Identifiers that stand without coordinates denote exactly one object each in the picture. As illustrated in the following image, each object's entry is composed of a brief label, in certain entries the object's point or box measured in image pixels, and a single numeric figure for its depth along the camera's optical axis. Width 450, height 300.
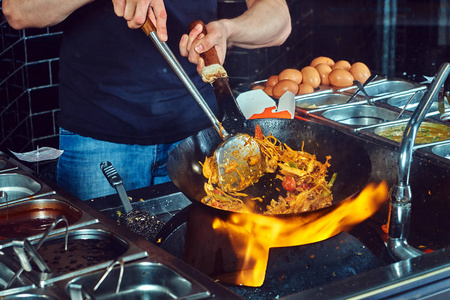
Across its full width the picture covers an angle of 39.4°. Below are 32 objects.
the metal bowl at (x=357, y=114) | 2.78
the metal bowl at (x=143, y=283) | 1.26
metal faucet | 1.50
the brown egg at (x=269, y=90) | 3.15
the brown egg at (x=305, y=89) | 3.10
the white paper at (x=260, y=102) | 2.65
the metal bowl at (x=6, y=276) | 1.26
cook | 2.27
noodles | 1.84
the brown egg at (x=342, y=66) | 3.36
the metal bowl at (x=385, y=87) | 3.12
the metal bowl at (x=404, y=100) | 2.87
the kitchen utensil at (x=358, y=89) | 2.92
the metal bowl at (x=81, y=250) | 1.33
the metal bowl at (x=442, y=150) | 2.23
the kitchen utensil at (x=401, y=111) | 2.60
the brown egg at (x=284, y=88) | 3.08
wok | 1.92
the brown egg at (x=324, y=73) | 3.29
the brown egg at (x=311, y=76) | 3.22
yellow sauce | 2.43
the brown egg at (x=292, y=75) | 3.21
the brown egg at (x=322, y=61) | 3.47
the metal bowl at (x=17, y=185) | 1.73
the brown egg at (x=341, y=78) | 3.19
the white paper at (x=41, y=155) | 1.71
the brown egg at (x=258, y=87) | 3.24
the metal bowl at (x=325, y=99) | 3.04
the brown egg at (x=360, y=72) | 3.27
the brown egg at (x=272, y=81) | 3.22
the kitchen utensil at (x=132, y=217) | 1.84
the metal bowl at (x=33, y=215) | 1.54
